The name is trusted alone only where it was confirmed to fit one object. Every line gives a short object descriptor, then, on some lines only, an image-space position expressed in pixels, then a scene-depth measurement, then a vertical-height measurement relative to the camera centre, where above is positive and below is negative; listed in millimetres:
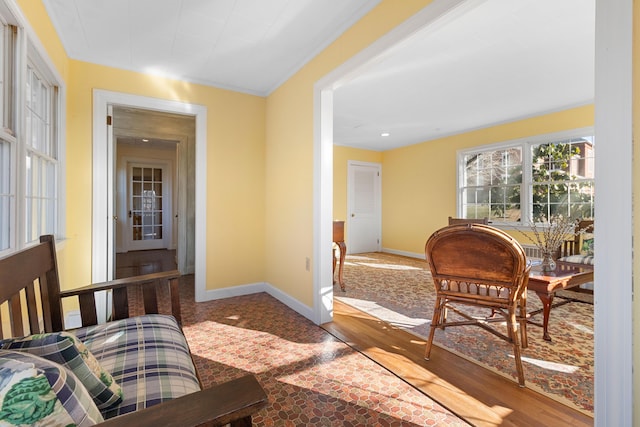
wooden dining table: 2125 -513
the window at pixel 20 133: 1622 +471
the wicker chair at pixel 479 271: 1703 -363
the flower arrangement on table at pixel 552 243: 2445 -263
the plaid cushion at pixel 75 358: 745 -386
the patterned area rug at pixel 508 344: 1759 -1005
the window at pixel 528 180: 4055 +495
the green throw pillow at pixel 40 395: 490 -331
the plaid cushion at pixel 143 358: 922 -559
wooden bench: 638 -437
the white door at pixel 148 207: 6678 +75
